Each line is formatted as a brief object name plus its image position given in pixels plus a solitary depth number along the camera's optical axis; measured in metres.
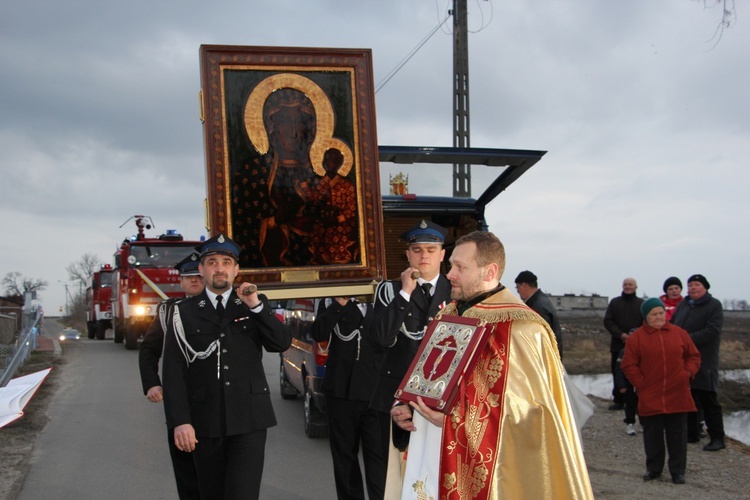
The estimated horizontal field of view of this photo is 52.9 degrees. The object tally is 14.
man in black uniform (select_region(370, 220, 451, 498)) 4.62
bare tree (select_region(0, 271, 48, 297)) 105.38
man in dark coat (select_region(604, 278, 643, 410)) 9.95
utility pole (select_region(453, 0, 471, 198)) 16.28
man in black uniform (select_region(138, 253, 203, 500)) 4.82
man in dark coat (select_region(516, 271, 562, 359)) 7.69
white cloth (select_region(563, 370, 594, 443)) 3.74
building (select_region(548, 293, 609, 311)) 56.69
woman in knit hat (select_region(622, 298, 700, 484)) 6.96
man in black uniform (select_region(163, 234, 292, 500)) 4.38
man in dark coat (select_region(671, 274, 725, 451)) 8.28
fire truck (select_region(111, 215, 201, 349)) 17.64
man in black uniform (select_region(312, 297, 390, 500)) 5.41
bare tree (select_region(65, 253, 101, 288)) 95.94
